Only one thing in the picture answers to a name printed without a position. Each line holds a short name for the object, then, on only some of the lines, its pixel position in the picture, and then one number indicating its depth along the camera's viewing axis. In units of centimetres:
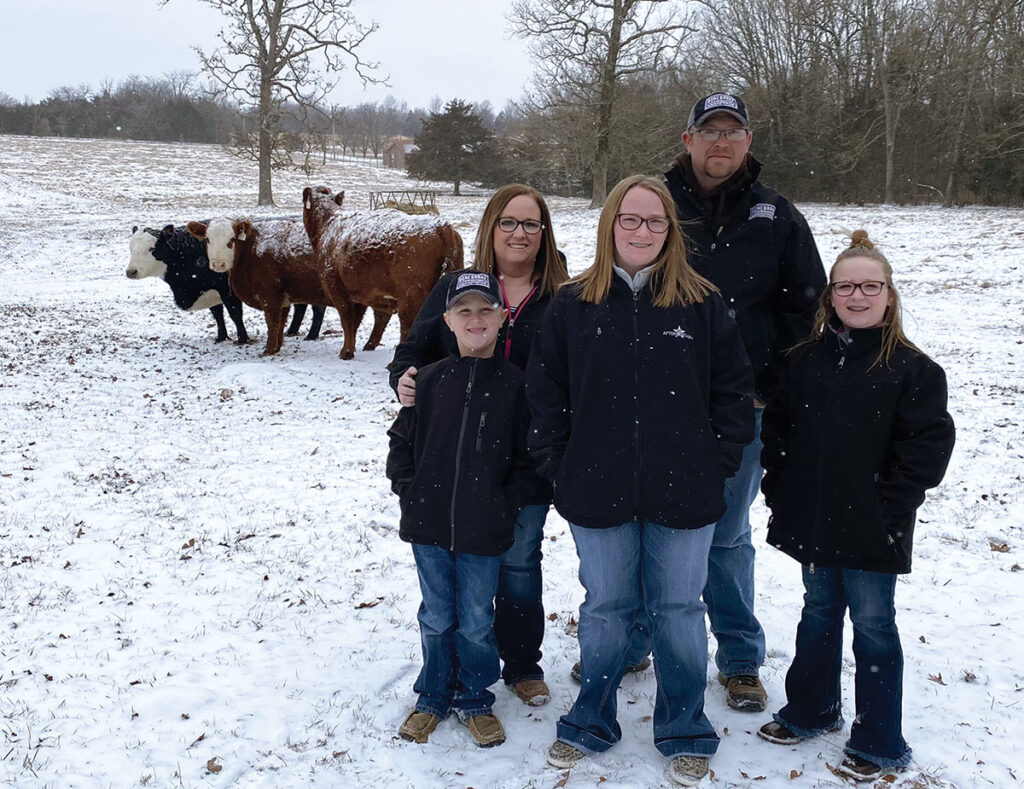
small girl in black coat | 266
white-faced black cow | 1110
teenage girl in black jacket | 259
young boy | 293
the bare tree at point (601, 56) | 2791
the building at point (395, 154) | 6906
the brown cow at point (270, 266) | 1039
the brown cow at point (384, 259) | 877
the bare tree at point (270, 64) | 2884
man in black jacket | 304
